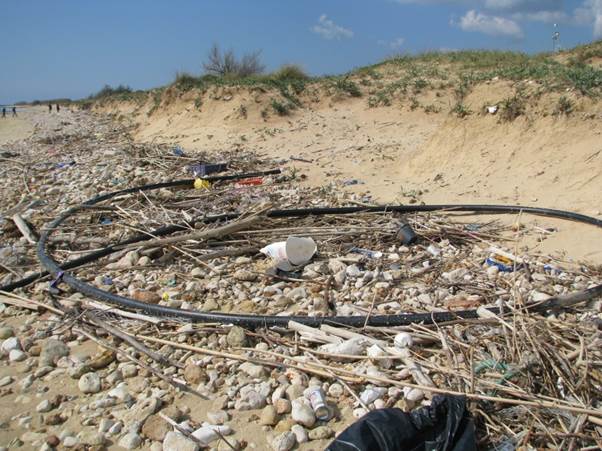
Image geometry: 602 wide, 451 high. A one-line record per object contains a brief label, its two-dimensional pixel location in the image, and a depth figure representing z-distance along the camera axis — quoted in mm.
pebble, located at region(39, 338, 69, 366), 2654
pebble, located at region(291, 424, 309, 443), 1993
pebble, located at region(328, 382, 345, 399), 2225
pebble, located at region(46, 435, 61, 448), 2035
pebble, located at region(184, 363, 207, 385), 2389
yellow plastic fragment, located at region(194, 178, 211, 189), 6586
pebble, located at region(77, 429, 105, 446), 2023
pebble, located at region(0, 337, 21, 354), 2805
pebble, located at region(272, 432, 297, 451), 1944
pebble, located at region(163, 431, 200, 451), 1941
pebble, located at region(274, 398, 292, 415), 2148
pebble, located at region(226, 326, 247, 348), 2631
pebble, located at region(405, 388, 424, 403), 2090
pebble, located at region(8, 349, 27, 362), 2725
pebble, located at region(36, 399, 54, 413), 2266
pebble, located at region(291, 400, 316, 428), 2064
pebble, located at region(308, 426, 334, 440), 2004
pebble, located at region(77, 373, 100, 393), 2395
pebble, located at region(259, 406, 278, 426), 2094
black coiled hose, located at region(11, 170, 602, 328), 2643
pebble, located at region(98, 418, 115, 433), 2094
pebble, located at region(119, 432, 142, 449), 2006
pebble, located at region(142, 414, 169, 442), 2035
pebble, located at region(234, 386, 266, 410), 2189
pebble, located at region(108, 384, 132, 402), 2293
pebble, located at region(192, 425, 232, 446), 1982
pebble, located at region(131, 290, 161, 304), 3256
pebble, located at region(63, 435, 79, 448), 2023
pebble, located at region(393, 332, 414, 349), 2463
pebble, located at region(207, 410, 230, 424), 2104
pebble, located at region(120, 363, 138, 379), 2482
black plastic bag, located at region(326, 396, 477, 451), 1681
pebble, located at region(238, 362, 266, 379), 2383
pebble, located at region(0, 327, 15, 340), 2962
